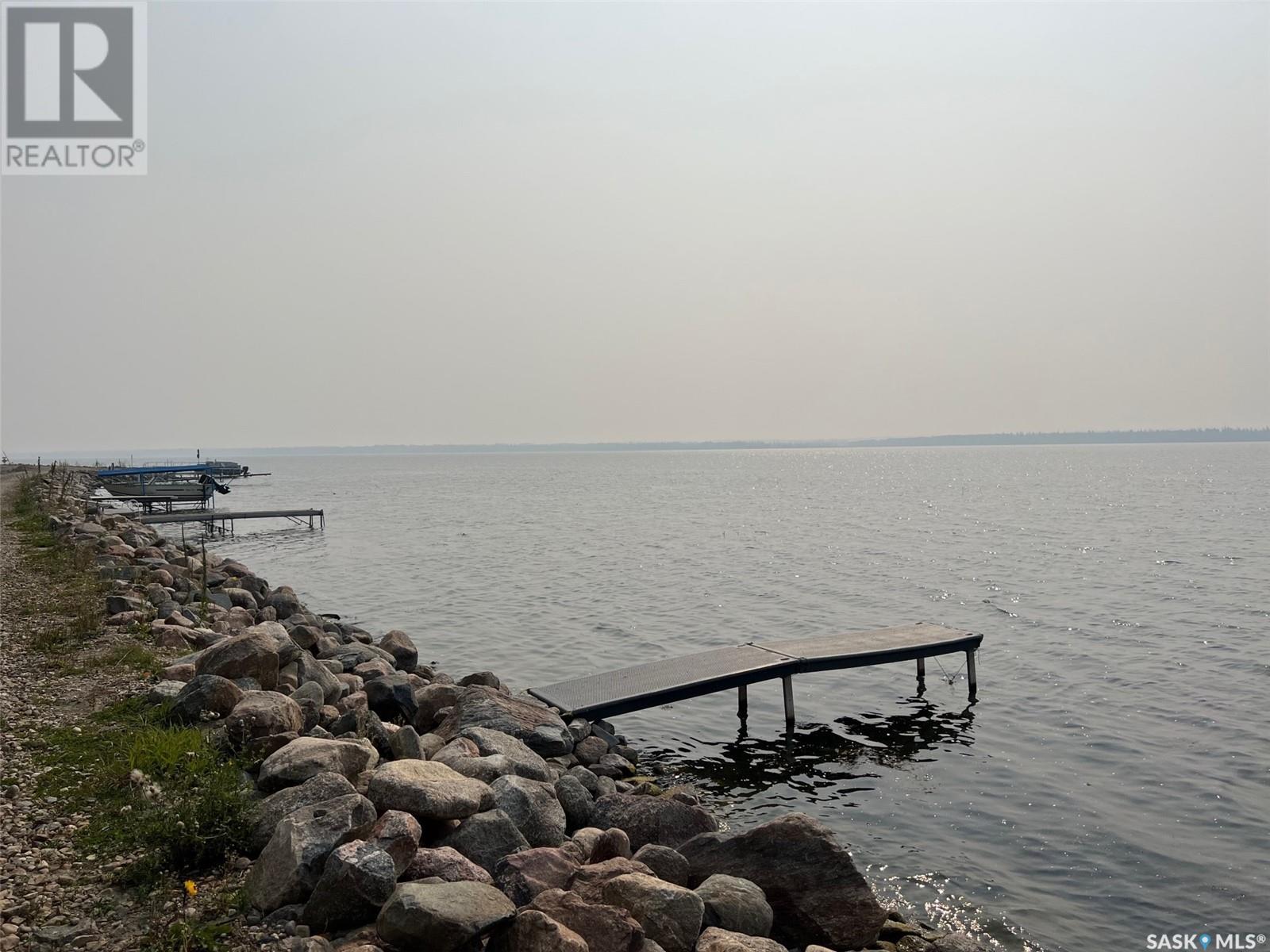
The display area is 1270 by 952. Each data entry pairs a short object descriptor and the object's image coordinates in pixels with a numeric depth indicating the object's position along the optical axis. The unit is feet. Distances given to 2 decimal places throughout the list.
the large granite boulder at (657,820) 26.20
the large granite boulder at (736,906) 20.86
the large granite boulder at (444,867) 18.17
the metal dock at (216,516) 151.43
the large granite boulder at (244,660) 29.01
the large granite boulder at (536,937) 16.46
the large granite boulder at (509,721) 32.78
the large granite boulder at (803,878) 22.54
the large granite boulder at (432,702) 34.86
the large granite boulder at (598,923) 17.37
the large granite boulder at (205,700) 25.72
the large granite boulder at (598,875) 19.71
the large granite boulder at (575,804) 27.09
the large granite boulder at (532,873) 19.15
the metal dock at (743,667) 41.83
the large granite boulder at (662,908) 18.85
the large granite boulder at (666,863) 23.11
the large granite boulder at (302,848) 16.97
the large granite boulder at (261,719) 23.99
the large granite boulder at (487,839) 20.36
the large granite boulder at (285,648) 33.17
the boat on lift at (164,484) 171.63
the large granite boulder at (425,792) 20.11
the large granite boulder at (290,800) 19.12
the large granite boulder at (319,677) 32.12
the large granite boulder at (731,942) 18.62
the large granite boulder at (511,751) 27.84
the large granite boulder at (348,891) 16.53
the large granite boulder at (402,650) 48.83
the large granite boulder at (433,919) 16.10
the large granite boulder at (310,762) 21.34
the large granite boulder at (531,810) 23.15
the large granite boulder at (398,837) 17.87
